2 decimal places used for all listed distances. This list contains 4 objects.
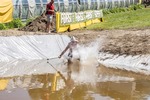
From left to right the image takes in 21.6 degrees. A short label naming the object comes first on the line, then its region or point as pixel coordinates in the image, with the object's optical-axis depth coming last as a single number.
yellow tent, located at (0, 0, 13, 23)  26.09
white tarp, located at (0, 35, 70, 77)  15.02
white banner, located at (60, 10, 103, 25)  23.51
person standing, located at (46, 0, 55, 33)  22.62
